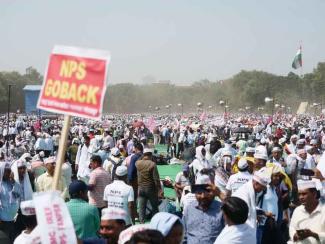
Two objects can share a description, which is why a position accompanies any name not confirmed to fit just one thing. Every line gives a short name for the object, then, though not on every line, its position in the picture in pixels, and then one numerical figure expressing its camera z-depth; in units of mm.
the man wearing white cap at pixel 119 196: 6988
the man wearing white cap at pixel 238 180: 7004
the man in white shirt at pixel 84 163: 11030
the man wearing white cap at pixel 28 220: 4021
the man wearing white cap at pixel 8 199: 6434
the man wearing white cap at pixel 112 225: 4039
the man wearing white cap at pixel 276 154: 9924
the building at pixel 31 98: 64125
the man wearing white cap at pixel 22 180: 6542
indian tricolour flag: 42656
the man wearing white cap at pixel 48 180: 7559
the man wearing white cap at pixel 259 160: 7887
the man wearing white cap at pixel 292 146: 13619
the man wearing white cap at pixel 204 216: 4953
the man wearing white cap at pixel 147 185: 9266
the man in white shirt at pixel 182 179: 9453
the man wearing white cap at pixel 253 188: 5574
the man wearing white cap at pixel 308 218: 4332
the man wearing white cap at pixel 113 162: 10180
